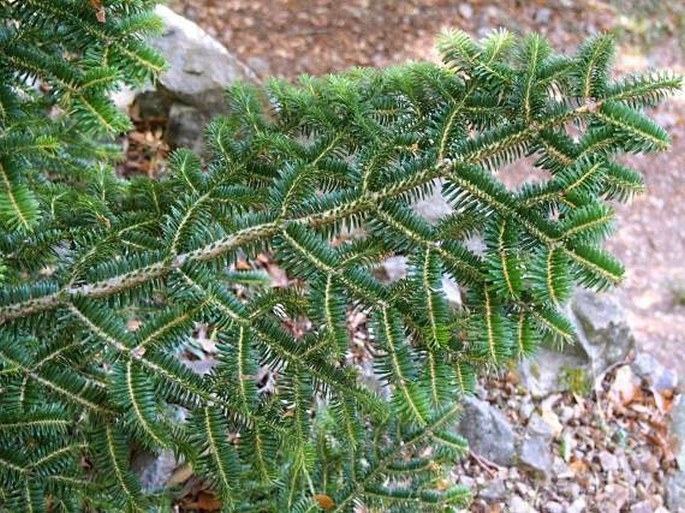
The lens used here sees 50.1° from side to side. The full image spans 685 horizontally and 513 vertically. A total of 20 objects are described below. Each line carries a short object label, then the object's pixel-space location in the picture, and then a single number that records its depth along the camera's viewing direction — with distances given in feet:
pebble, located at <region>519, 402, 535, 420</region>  9.70
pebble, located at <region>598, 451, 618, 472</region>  9.62
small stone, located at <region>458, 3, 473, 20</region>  17.75
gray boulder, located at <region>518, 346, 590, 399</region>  10.11
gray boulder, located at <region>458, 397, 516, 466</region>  9.07
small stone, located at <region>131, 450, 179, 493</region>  7.13
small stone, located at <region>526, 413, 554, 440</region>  9.53
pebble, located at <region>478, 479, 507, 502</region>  8.71
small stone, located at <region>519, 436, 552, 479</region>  9.15
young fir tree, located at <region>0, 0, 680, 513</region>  4.37
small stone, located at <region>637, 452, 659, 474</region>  9.83
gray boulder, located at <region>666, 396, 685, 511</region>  9.55
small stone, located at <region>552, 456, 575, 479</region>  9.32
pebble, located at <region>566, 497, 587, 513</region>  8.99
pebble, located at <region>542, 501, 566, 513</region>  8.91
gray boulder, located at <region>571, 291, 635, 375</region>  10.61
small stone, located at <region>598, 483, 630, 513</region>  9.14
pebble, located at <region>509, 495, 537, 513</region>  8.73
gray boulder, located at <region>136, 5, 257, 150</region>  11.41
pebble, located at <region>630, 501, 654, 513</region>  9.23
